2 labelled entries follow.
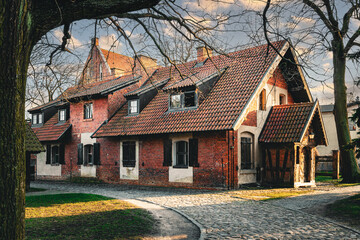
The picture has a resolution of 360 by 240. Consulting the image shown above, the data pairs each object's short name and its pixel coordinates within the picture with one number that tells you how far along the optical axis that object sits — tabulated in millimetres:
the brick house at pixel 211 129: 17766
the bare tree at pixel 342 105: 19531
